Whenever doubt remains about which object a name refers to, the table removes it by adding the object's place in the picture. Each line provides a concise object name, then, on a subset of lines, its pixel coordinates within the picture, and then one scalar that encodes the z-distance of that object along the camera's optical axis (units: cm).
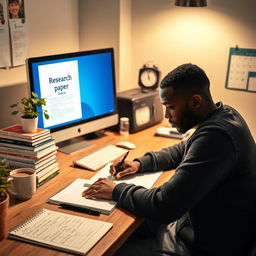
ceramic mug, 155
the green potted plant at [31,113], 168
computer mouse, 219
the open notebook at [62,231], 129
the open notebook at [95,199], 153
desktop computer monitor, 192
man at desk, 138
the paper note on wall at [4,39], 197
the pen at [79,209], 150
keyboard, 192
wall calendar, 242
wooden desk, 128
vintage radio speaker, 243
